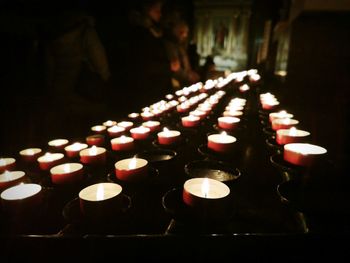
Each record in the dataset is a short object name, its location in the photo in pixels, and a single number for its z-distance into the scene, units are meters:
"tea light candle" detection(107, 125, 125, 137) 0.46
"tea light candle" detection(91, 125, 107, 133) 0.50
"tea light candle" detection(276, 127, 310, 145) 0.35
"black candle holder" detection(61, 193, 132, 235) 0.22
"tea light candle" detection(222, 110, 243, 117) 0.53
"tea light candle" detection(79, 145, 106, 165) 0.34
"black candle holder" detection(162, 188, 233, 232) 0.21
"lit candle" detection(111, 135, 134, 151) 0.38
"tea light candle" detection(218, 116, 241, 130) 0.46
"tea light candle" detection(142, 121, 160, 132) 0.49
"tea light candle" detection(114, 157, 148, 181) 0.28
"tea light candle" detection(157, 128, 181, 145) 0.40
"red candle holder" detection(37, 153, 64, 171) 0.34
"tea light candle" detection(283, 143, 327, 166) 0.29
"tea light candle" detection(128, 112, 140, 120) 0.62
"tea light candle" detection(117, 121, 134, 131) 0.50
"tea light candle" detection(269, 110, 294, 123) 0.49
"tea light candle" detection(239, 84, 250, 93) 0.99
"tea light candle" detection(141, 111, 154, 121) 0.57
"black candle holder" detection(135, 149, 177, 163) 0.36
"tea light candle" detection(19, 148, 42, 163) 0.37
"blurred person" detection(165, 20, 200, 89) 1.40
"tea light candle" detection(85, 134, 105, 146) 0.41
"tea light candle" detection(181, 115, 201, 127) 0.50
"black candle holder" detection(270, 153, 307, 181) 0.29
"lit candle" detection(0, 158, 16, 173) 0.34
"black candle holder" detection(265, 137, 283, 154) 0.37
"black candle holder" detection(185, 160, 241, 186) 0.31
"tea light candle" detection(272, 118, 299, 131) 0.42
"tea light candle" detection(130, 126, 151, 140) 0.43
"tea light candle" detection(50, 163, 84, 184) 0.28
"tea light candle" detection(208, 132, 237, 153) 0.35
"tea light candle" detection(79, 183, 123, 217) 0.22
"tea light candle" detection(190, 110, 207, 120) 0.56
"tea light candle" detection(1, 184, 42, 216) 0.24
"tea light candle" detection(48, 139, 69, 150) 0.42
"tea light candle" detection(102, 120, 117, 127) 0.54
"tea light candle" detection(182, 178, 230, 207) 0.22
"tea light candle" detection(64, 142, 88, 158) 0.38
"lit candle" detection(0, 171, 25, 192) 0.29
